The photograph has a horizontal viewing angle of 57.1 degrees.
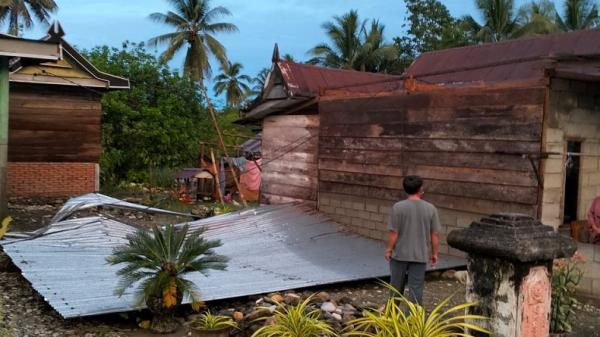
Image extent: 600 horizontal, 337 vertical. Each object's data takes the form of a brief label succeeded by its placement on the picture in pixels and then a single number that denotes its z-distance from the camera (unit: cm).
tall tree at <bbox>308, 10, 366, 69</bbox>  3475
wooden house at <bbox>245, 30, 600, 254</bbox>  771
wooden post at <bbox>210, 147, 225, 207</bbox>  1463
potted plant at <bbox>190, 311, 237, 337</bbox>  513
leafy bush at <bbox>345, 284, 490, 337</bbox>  363
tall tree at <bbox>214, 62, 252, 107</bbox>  4822
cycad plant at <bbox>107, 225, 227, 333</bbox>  546
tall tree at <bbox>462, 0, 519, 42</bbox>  3069
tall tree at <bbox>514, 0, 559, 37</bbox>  2862
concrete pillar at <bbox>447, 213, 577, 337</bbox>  345
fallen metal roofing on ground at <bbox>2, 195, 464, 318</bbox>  629
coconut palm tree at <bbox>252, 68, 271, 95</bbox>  4866
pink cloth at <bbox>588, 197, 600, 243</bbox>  756
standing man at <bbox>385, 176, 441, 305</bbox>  527
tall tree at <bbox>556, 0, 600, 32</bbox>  3116
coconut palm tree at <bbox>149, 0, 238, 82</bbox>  3253
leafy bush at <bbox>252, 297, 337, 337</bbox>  446
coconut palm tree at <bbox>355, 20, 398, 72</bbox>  3356
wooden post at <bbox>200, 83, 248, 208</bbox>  1297
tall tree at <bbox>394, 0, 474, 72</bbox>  3328
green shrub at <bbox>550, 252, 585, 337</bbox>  516
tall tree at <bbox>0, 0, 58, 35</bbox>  3027
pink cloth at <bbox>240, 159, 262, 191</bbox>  1909
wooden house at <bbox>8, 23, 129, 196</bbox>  1520
